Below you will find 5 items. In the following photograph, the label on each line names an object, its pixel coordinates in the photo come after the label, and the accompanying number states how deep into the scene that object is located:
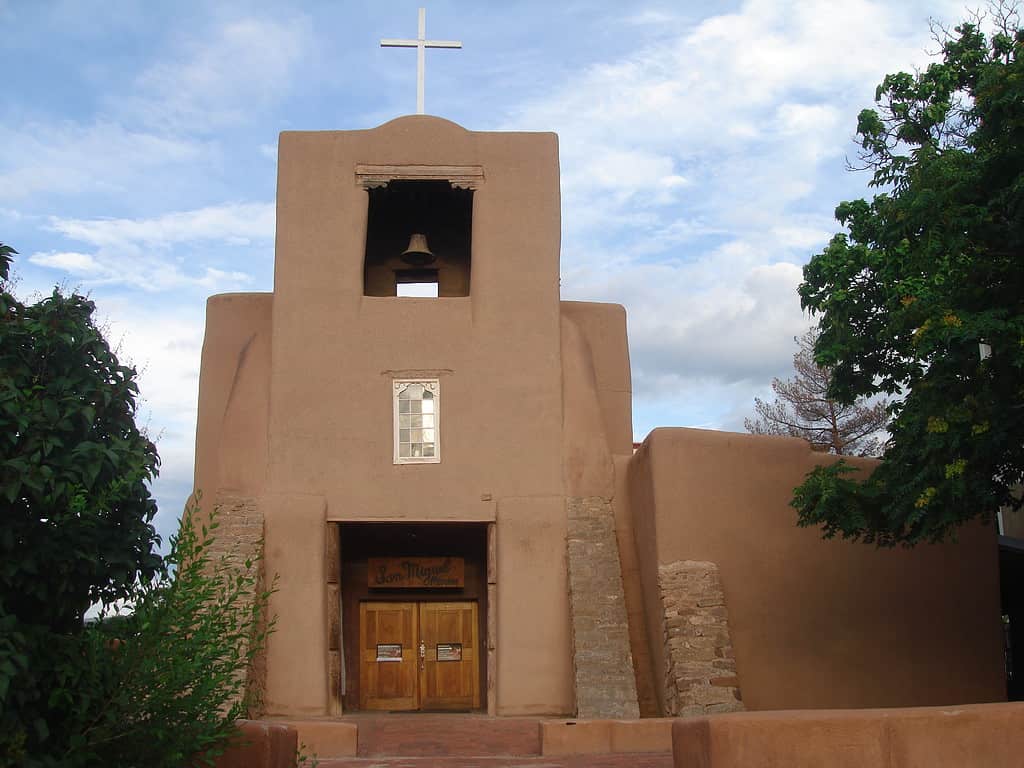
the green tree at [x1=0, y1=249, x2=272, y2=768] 5.85
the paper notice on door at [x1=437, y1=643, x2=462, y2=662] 17.72
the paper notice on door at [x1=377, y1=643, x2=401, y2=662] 17.62
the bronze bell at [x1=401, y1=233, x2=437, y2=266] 17.55
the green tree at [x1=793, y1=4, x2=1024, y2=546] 10.09
